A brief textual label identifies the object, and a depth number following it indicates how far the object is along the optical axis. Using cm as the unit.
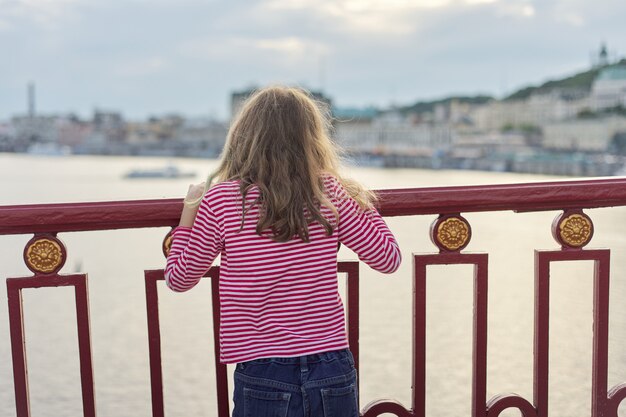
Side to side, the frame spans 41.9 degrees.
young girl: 124
